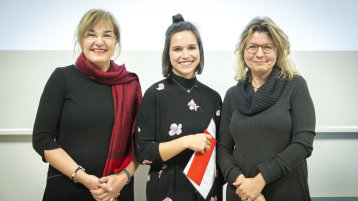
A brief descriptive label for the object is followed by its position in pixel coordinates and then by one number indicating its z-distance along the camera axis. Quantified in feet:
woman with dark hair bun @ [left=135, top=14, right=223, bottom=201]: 3.66
